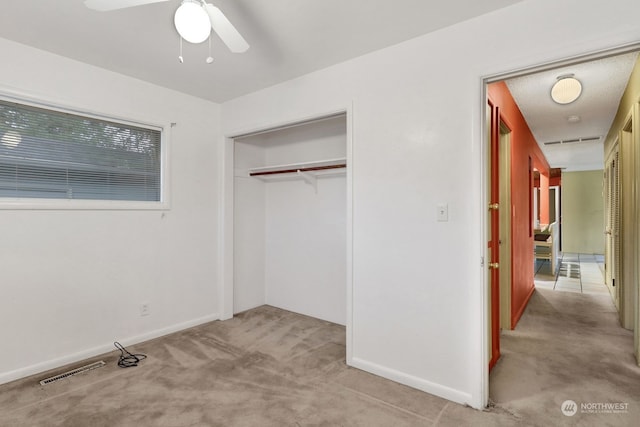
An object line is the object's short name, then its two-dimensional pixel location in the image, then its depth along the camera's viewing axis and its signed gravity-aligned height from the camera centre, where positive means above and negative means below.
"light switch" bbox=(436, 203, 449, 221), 2.21 +0.01
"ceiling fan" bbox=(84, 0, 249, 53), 1.53 +0.93
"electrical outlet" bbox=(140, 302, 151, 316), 3.17 -0.91
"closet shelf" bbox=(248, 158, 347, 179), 3.39 +0.51
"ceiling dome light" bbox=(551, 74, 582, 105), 2.99 +1.15
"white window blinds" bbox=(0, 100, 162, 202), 2.50 +0.49
